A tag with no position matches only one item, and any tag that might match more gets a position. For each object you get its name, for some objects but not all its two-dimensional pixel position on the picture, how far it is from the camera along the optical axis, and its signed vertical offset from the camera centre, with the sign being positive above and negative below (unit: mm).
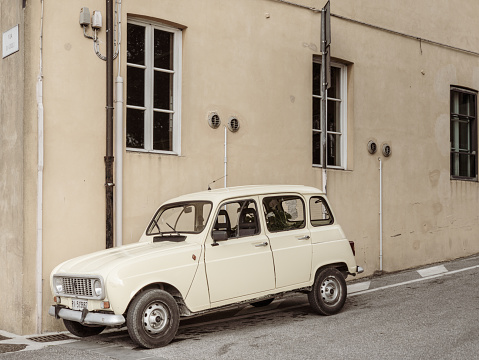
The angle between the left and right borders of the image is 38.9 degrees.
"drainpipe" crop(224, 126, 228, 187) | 11422 +932
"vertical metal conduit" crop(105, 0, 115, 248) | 9797 +761
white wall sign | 9602 +2260
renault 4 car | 7559 -812
